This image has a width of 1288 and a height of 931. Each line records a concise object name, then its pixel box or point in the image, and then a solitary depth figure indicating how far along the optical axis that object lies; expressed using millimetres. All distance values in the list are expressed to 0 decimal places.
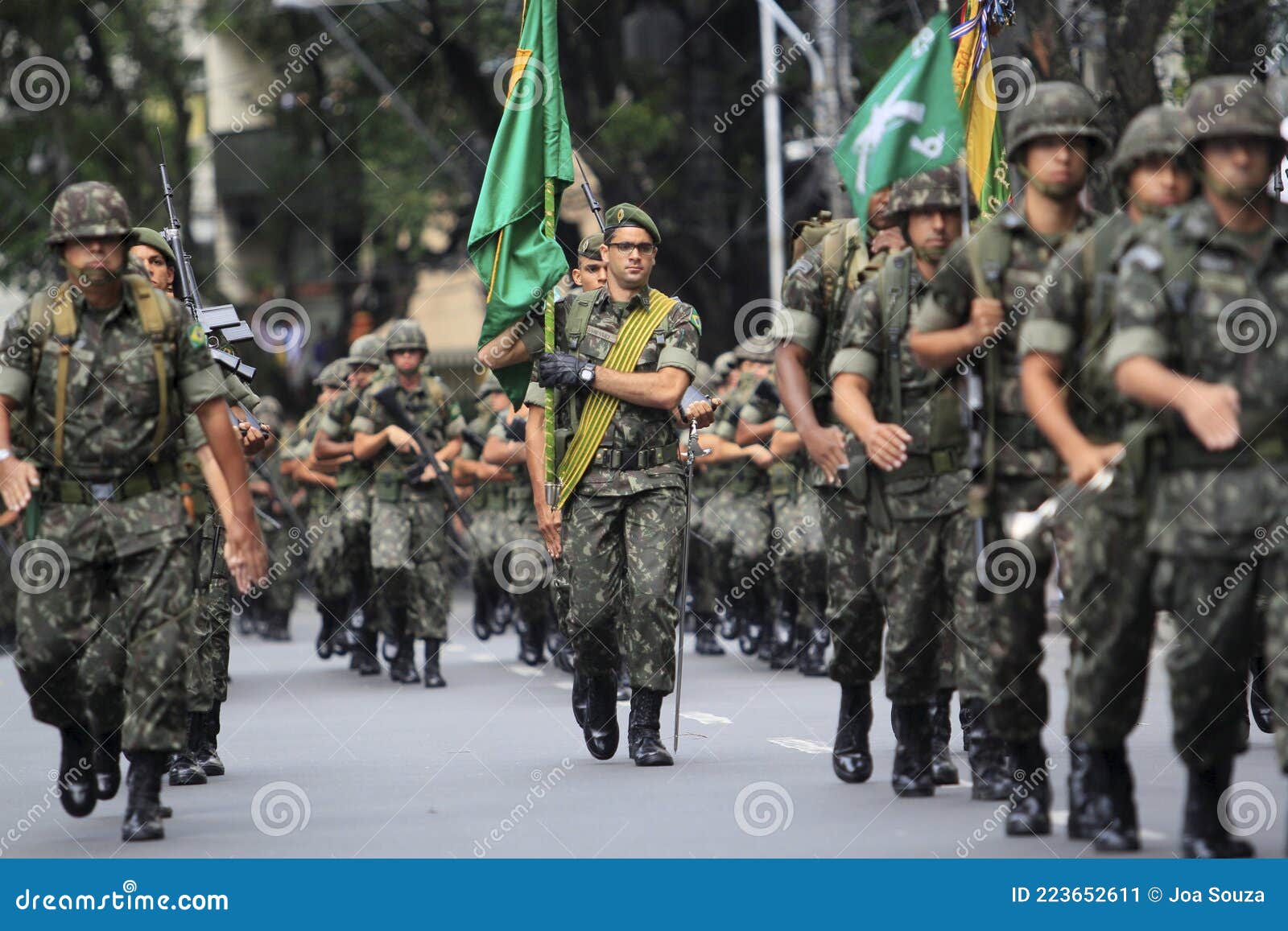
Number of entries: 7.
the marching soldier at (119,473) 16172
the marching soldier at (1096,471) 13680
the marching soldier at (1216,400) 12891
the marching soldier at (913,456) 16687
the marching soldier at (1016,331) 14875
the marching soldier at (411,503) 30922
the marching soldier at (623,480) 20297
